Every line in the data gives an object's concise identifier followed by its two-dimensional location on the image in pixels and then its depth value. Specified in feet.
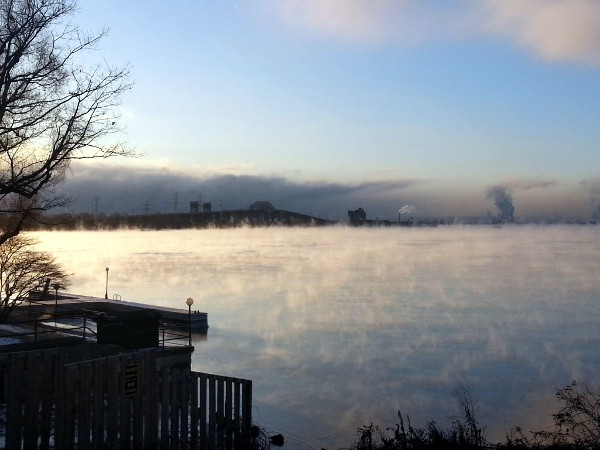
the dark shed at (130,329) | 76.07
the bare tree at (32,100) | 51.13
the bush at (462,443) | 45.25
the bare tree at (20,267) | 128.77
